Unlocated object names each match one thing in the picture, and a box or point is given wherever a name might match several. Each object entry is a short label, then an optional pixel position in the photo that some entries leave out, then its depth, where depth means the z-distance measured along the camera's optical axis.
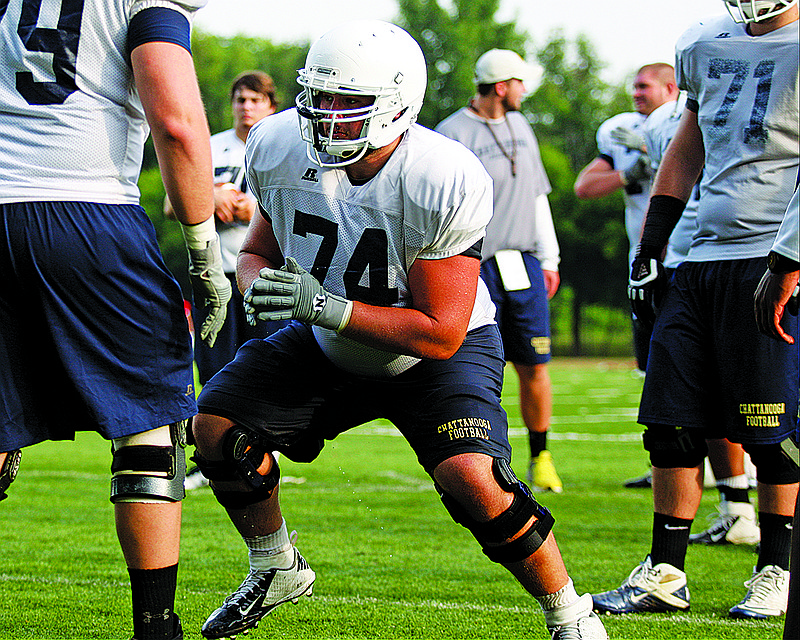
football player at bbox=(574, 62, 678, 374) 11.46
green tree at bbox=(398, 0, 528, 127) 76.44
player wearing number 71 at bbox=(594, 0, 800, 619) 6.30
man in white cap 11.11
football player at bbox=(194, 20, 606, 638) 5.11
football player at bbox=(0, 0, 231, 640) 4.64
